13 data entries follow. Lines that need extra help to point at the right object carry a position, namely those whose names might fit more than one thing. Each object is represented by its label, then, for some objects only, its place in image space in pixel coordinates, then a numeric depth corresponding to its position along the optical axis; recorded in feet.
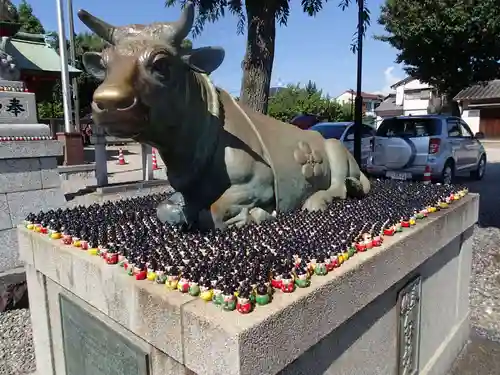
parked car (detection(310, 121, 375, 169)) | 36.22
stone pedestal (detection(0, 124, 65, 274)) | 15.65
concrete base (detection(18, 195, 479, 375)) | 5.28
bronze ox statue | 6.81
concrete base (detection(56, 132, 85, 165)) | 37.37
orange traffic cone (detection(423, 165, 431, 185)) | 30.20
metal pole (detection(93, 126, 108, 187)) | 25.96
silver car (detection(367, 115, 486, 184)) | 30.42
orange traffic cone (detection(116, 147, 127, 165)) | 52.70
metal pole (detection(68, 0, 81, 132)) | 48.10
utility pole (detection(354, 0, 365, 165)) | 27.76
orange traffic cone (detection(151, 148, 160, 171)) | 42.50
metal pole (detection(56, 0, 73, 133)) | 35.88
